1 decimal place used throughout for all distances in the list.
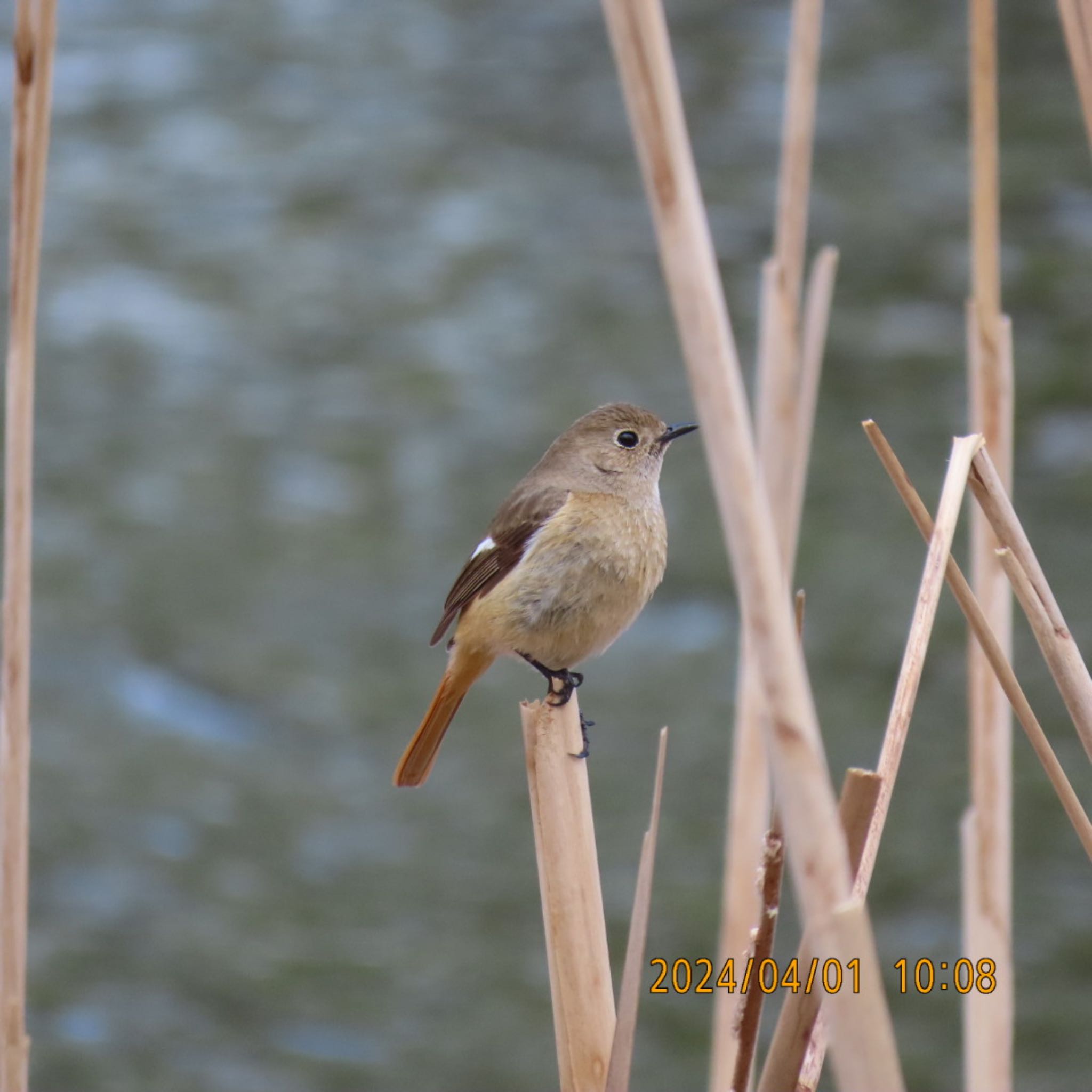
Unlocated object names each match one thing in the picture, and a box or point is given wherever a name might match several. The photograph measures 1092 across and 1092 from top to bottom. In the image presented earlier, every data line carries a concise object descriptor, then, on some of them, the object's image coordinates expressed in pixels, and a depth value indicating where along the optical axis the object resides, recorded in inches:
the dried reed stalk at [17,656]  183.6
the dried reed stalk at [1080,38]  180.2
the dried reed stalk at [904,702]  149.5
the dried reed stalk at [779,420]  242.7
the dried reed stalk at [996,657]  154.9
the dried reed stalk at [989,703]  212.1
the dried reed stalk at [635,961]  158.2
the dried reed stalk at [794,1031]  144.6
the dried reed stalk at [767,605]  123.3
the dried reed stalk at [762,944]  154.6
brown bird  255.9
